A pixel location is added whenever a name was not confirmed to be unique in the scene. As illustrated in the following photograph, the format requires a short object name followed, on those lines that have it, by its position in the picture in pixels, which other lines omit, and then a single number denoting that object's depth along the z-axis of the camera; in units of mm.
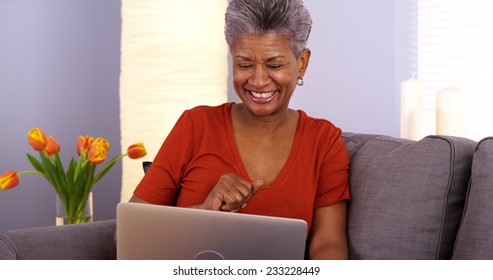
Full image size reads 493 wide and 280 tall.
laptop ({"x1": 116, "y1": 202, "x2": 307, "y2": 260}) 1395
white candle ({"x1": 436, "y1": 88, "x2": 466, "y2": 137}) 2451
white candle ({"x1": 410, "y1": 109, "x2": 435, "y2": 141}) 2441
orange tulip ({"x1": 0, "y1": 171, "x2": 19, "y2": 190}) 2502
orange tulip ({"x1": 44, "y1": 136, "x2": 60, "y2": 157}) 2537
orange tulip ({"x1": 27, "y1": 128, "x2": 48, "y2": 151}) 2516
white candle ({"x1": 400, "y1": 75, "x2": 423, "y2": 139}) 2529
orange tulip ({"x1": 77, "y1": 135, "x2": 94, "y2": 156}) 2623
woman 1942
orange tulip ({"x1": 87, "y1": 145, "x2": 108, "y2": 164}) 2555
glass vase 2623
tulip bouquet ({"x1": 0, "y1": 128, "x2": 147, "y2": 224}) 2604
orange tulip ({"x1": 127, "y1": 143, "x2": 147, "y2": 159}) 2602
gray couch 1725
